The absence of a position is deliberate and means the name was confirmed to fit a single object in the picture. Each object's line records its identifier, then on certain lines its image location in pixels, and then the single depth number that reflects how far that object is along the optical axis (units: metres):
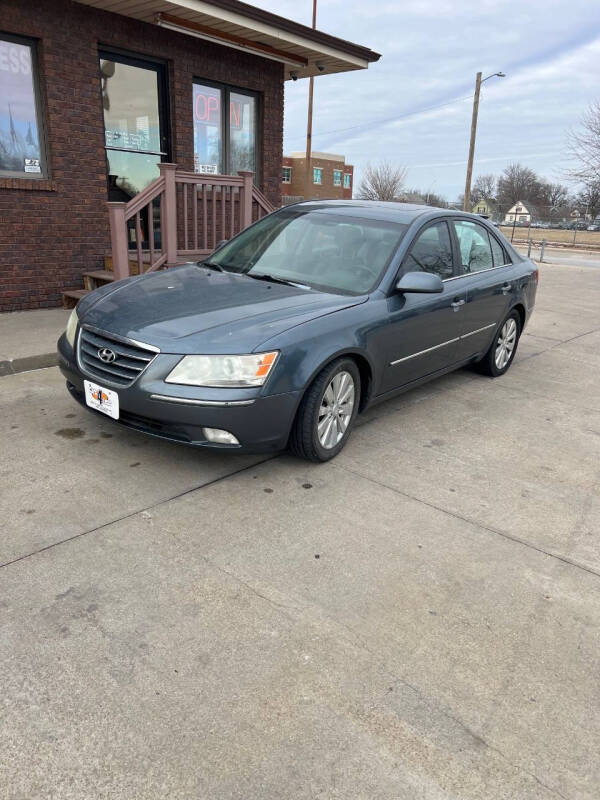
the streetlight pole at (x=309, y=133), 25.81
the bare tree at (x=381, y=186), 47.97
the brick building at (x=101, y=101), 7.24
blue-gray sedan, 3.45
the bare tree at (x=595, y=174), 28.16
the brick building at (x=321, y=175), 56.31
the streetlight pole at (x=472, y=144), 27.15
